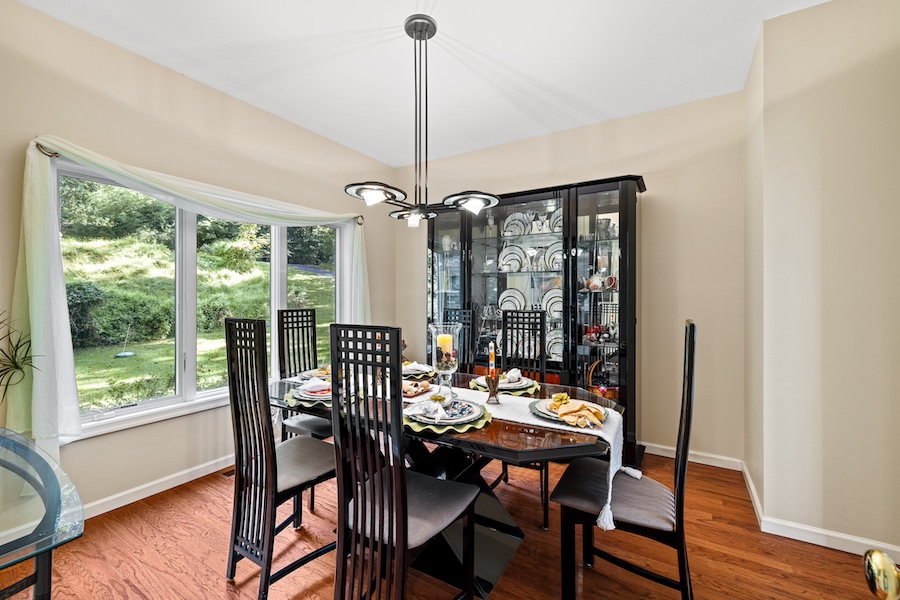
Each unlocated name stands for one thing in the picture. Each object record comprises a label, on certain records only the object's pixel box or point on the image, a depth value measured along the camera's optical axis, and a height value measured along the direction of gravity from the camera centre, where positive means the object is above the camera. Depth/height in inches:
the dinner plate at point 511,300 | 132.2 -1.0
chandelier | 77.7 +21.2
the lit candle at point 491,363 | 72.1 -12.1
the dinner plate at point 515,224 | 131.6 +24.7
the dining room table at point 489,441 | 54.7 -20.6
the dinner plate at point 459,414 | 60.7 -18.9
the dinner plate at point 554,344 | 123.8 -15.2
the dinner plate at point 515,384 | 83.9 -19.1
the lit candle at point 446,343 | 69.3 -8.0
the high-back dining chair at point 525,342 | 104.3 -12.5
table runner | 56.9 -20.3
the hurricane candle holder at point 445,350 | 69.6 -9.3
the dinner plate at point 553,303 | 124.0 -2.0
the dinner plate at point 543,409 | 64.2 -19.4
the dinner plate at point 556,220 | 123.0 +24.3
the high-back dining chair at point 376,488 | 50.1 -25.7
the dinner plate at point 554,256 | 124.1 +12.9
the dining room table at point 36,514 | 39.2 -23.6
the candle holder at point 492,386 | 72.7 -16.6
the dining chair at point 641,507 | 55.7 -31.7
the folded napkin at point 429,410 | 62.7 -18.7
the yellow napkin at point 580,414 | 60.9 -19.0
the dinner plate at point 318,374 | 88.8 -17.6
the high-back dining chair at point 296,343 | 105.2 -12.2
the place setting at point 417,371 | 96.5 -18.4
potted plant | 74.0 -9.9
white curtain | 75.2 -0.1
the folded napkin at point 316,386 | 76.3 -17.2
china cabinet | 110.7 +7.9
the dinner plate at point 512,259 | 132.2 +13.1
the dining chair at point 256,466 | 63.1 -29.8
